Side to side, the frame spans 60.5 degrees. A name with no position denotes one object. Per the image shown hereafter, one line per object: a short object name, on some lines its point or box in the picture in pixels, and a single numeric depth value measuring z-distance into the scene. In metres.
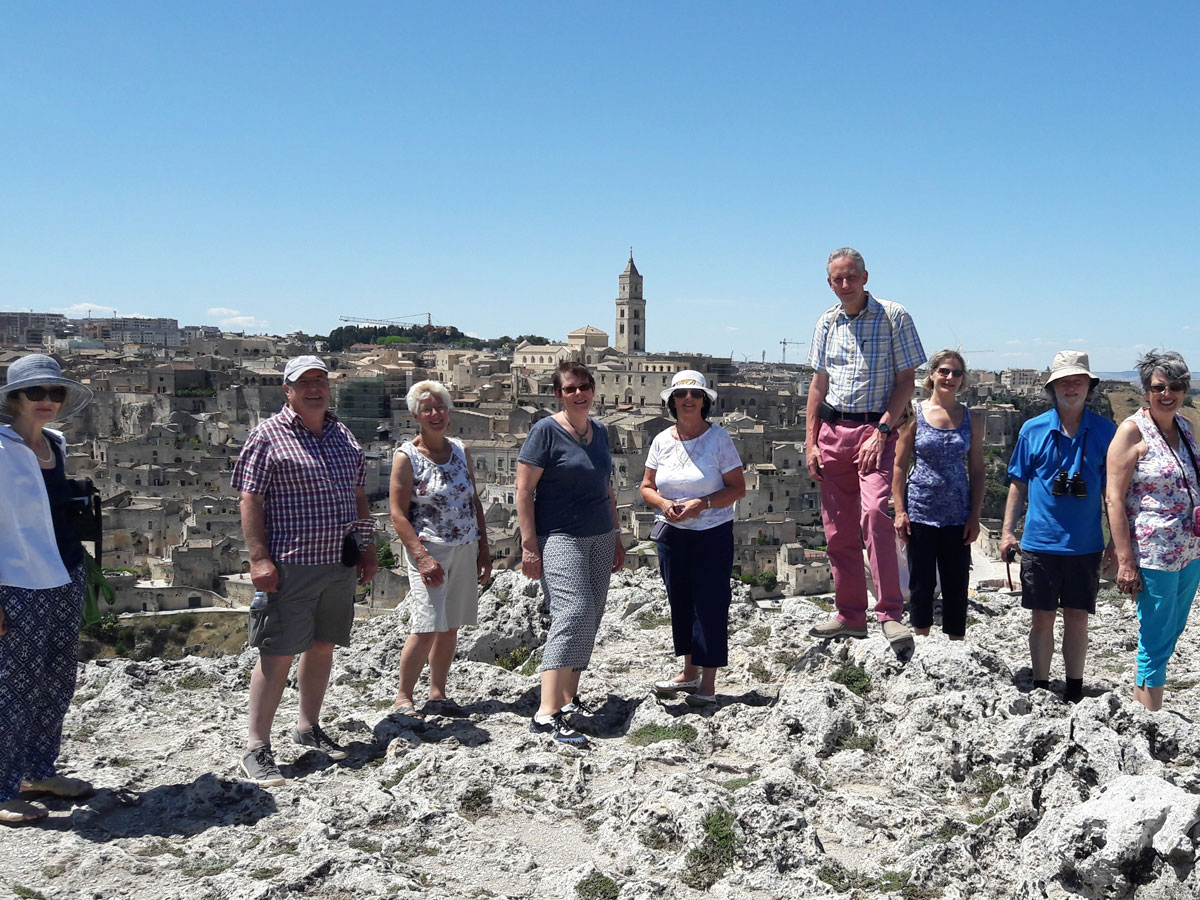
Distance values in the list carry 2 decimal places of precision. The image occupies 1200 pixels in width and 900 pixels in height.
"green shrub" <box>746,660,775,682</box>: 6.11
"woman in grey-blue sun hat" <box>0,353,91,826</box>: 4.02
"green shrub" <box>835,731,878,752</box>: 4.82
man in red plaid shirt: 4.70
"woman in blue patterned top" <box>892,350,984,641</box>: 5.47
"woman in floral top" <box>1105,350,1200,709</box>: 4.84
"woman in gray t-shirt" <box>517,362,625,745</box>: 5.16
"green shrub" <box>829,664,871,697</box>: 5.25
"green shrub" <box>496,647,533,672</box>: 7.06
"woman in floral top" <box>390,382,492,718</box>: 5.34
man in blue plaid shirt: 5.44
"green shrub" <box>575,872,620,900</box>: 3.45
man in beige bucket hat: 5.10
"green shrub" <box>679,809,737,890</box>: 3.57
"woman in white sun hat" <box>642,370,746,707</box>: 5.34
